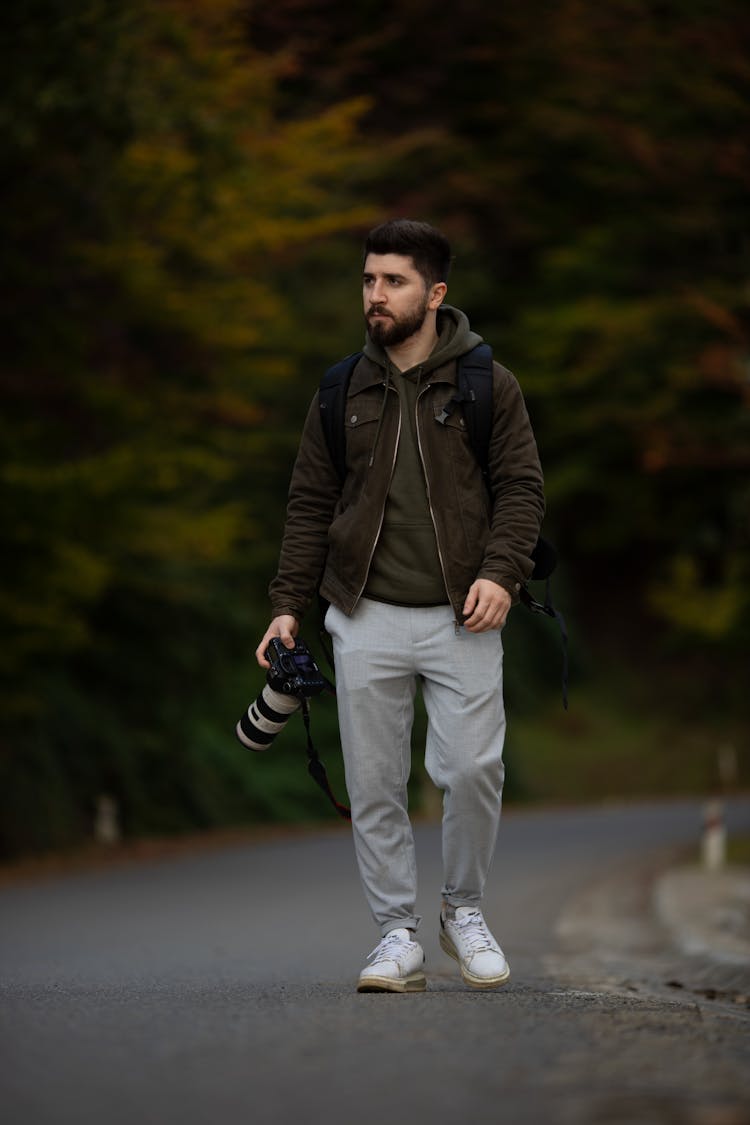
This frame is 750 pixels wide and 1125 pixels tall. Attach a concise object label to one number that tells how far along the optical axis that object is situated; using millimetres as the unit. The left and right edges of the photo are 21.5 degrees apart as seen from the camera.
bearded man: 5766
